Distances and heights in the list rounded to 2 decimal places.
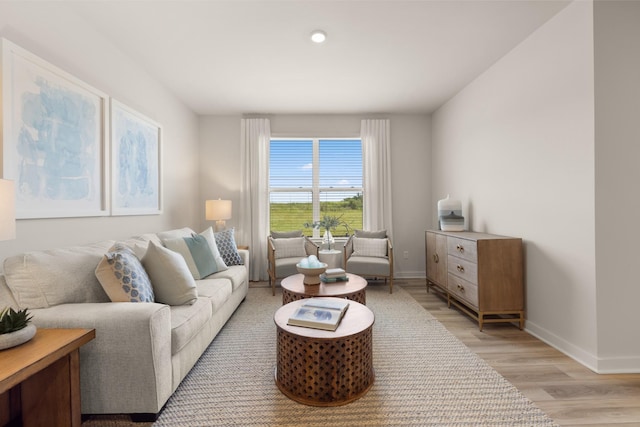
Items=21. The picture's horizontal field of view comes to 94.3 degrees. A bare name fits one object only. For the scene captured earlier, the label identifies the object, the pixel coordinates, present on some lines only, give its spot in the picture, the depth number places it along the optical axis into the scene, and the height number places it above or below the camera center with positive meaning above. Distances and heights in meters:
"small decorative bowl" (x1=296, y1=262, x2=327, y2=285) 2.72 -0.55
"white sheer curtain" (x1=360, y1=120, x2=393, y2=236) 4.76 +0.67
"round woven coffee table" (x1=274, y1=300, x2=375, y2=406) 1.69 -0.87
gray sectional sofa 1.51 -0.59
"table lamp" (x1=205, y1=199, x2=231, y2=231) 4.12 +0.07
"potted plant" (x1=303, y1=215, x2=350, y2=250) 4.24 -0.16
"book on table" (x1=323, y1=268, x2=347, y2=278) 2.85 -0.57
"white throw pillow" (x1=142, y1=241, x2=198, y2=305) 2.03 -0.43
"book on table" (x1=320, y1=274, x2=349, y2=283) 2.85 -0.62
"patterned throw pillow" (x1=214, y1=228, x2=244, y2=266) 3.47 -0.39
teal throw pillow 2.74 -0.36
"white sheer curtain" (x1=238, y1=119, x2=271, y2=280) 4.67 +0.40
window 4.89 +0.53
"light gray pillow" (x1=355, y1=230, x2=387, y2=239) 4.47 -0.31
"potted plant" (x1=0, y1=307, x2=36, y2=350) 1.25 -0.49
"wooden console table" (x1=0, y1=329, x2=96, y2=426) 1.36 -0.82
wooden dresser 2.70 -0.60
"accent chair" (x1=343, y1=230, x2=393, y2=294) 4.04 -0.60
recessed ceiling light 2.53 +1.55
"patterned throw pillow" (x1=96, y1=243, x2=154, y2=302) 1.74 -0.37
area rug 1.59 -1.09
